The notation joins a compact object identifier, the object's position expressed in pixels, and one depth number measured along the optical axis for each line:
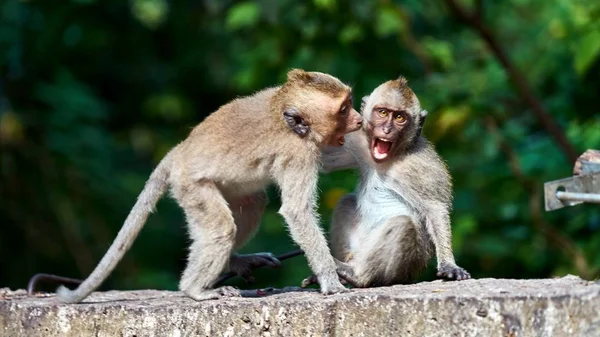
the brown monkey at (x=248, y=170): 6.66
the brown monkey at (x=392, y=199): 6.70
